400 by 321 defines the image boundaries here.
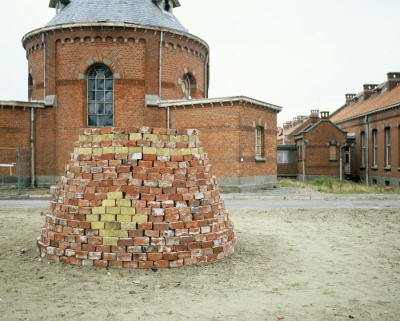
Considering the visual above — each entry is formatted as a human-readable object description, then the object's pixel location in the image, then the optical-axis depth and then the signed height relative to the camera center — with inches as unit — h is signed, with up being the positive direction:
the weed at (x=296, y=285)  208.4 -66.6
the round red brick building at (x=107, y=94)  796.0 +145.3
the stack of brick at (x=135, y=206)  233.1 -26.8
